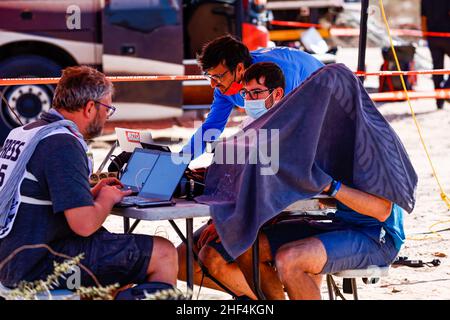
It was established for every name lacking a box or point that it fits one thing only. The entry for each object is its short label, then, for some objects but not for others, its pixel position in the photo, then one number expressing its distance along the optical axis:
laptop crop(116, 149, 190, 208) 7.82
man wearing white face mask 8.37
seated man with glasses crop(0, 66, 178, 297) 7.28
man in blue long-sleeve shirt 10.02
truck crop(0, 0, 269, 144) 20.31
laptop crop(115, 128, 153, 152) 8.81
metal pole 14.38
